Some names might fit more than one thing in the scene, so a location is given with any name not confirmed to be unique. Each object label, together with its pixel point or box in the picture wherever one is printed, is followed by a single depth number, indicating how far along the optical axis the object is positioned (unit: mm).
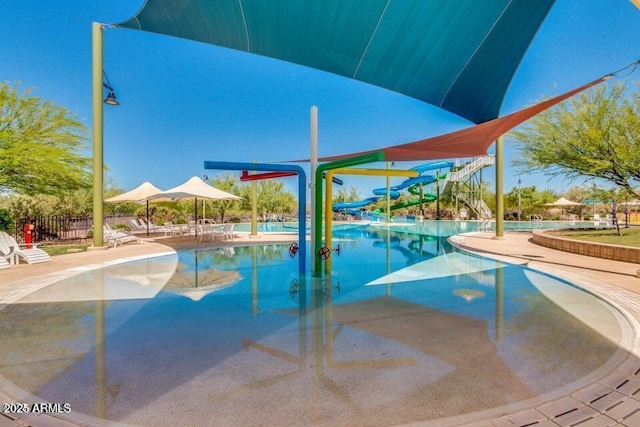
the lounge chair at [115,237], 10703
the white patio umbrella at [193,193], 13031
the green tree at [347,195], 44100
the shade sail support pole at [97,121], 9406
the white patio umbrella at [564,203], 30659
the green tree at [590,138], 9711
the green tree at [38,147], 9812
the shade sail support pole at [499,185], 11905
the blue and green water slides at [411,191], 28292
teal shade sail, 5895
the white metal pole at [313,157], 6707
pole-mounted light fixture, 9352
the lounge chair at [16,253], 7418
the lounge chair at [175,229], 14867
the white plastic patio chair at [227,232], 13391
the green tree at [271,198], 34250
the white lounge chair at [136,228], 15568
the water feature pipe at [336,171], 6666
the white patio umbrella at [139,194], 13867
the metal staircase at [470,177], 29373
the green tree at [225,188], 28859
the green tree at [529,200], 34438
